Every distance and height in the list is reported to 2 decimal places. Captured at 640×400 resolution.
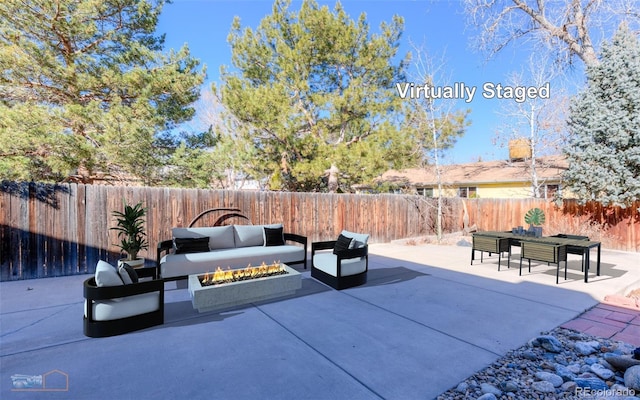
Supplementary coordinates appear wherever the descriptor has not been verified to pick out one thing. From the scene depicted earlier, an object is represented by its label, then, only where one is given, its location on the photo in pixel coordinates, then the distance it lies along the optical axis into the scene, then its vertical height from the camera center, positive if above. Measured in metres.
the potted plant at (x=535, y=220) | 5.96 -0.49
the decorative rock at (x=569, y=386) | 2.18 -1.41
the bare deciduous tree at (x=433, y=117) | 10.23 +2.84
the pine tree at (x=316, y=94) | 10.59 +3.68
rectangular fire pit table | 3.69 -1.29
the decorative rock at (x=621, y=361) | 2.39 -1.35
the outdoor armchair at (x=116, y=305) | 2.97 -1.16
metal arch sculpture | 6.88 -0.51
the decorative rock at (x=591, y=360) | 2.57 -1.43
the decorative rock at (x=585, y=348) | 2.75 -1.43
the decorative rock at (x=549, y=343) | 2.77 -1.41
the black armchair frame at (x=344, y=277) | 4.66 -1.33
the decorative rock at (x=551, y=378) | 2.28 -1.42
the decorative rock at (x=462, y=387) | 2.17 -1.42
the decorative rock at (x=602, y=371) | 2.35 -1.41
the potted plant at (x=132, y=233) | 4.90 -0.67
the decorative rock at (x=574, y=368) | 2.44 -1.43
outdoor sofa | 4.82 -1.05
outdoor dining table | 5.02 -0.82
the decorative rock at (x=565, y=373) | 2.33 -1.42
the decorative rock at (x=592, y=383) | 2.20 -1.40
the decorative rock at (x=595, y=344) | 2.81 -1.42
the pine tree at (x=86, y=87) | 6.62 +2.69
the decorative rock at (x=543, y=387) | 2.19 -1.42
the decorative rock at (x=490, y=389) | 2.14 -1.41
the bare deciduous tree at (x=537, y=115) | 12.53 +3.60
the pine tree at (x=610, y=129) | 8.48 +2.02
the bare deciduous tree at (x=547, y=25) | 10.28 +6.20
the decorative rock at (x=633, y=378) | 2.15 -1.34
